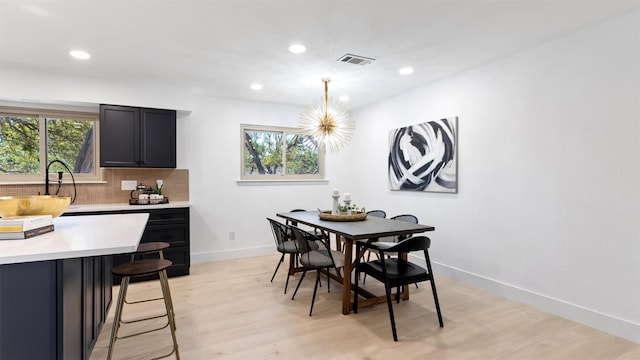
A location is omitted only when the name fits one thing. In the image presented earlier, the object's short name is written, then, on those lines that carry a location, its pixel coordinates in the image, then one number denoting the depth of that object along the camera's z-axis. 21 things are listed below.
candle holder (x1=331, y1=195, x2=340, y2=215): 3.76
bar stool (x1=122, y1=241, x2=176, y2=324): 2.45
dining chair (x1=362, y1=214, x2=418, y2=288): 3.59
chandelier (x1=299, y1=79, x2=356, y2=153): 3.80
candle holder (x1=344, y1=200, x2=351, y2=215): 3.71
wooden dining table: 2.85
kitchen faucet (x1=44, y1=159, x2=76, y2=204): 3.97
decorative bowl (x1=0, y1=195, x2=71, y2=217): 1.84
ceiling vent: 3.29
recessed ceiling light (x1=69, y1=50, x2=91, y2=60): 3.16
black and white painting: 3.95
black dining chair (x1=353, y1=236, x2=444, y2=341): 2.61
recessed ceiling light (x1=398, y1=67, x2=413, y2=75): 3.69
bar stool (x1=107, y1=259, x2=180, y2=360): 2.05
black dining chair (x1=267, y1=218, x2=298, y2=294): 3.56
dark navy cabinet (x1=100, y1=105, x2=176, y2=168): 4.03
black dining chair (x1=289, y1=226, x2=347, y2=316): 3.03
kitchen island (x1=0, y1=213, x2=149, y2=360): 1.46
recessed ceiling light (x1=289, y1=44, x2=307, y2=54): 3.05
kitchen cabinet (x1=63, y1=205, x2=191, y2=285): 4.01
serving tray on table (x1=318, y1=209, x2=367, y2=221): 3.54
